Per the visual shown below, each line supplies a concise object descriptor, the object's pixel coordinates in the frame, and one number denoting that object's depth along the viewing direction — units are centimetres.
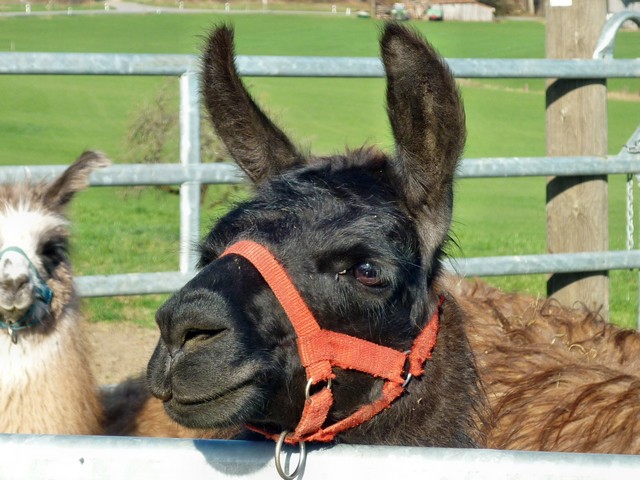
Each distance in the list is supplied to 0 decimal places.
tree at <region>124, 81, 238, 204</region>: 1424
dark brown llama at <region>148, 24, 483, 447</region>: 211
